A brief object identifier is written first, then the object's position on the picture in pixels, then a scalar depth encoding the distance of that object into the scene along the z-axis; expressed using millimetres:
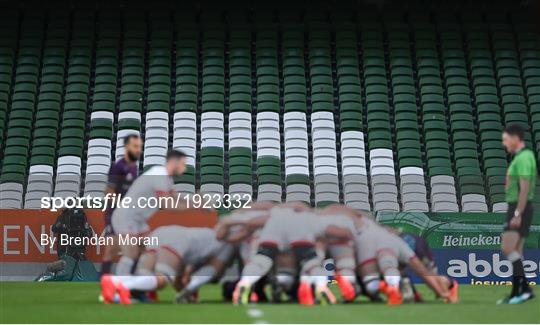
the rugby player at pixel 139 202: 19328
